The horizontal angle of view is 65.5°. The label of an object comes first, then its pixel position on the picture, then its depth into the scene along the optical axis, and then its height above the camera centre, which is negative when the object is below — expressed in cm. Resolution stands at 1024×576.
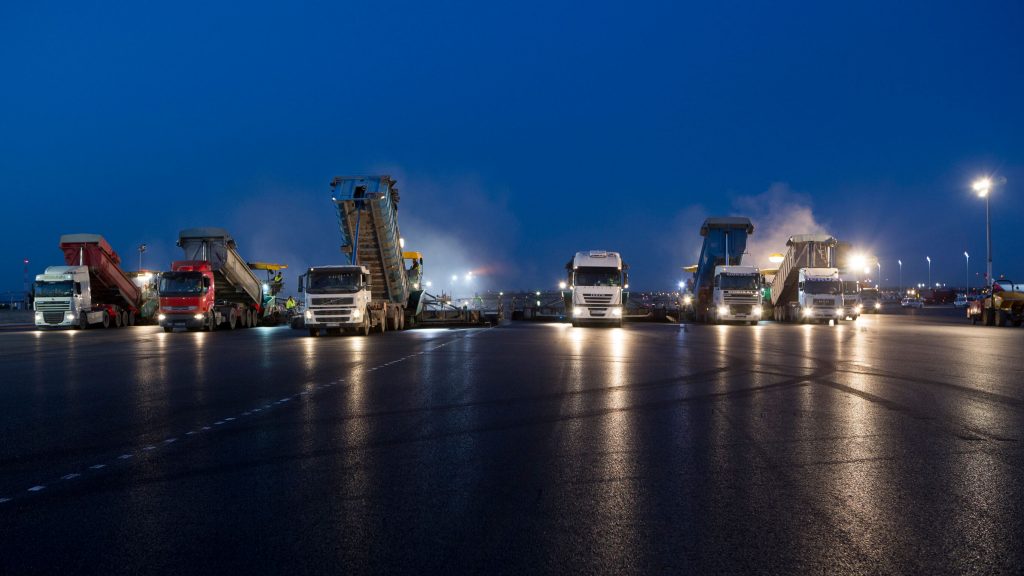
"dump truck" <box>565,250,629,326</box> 3375 +68
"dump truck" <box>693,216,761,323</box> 3753 +156
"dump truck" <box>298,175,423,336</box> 2770 +169
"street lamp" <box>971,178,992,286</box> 4446 +604
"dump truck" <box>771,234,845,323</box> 3966 +96
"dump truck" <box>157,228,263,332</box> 3284 +115
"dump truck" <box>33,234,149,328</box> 3522 +130
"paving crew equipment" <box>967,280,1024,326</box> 3606 -35
